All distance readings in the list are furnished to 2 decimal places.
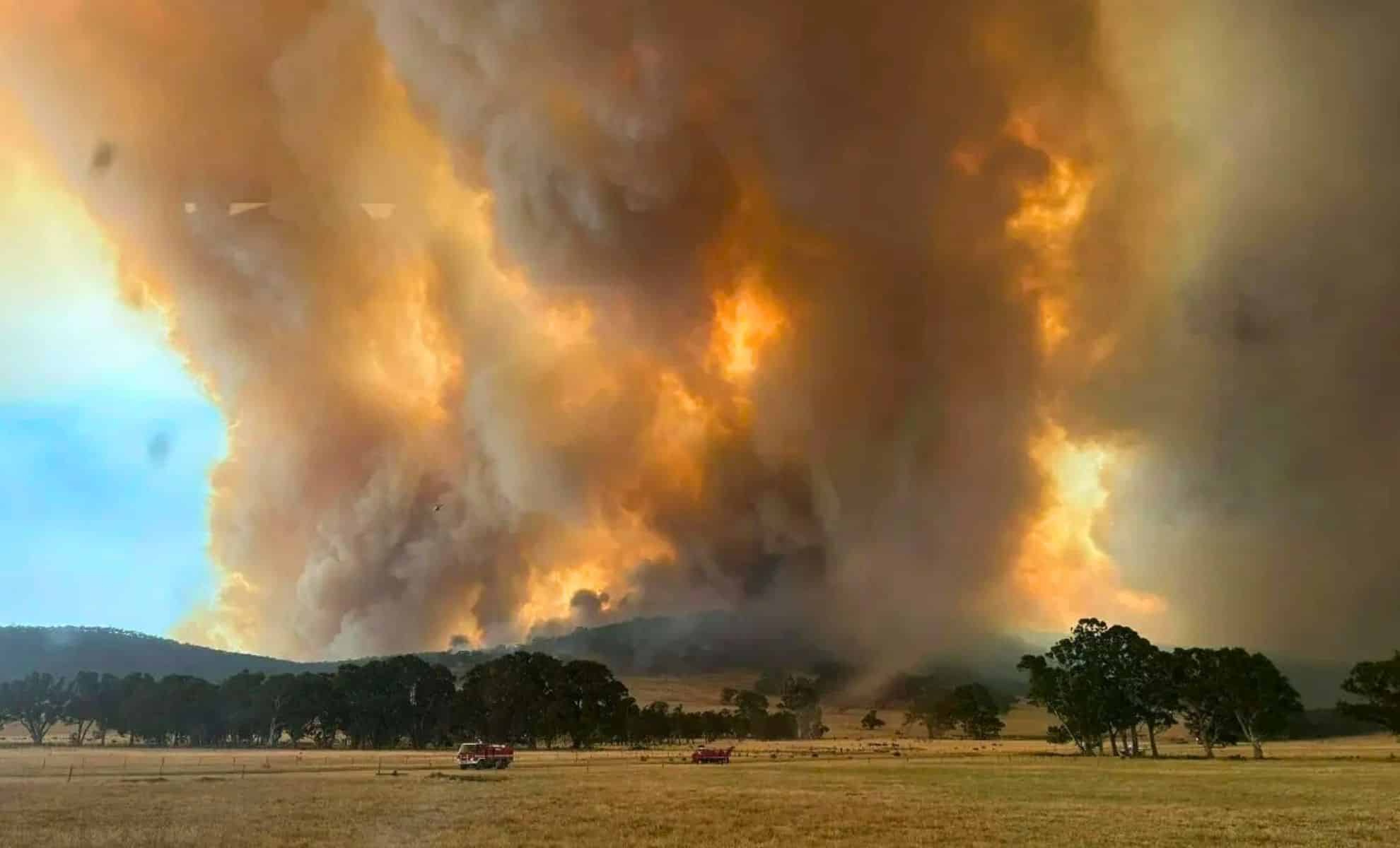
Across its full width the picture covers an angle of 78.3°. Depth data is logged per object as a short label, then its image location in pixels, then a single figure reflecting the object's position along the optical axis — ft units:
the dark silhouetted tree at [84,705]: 541.75
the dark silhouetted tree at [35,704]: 547.49
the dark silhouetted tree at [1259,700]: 384.27
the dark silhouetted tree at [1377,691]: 372.58
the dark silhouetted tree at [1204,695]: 394.73
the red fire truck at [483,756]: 240.73
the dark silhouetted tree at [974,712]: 594.65
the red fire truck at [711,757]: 287.69
